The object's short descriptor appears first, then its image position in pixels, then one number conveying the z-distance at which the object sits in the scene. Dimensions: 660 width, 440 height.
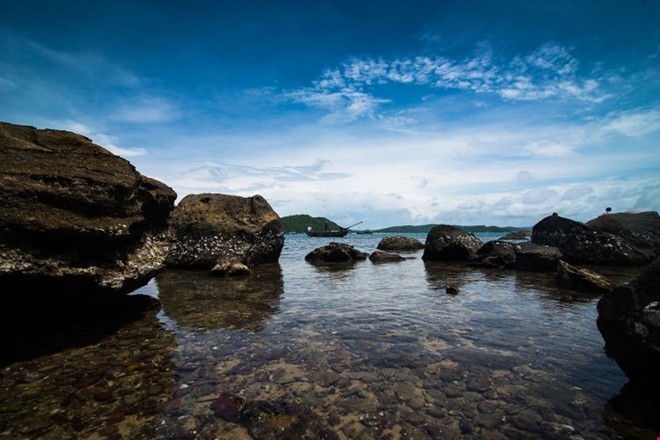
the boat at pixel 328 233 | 82.61
